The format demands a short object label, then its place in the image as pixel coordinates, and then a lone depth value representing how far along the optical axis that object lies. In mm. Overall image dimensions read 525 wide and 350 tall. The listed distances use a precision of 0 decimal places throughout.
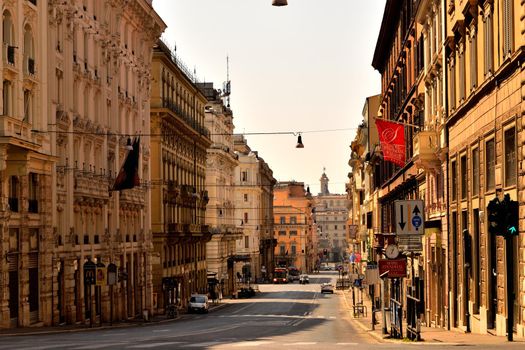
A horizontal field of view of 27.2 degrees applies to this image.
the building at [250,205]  158500
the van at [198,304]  80938
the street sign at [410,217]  33969
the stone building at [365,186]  93669
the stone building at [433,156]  43812
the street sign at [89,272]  53219
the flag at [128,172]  57562
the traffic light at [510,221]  22953
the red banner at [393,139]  47656
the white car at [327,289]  122888
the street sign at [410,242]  34281
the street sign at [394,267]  34000
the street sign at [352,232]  129925
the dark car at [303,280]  164875
